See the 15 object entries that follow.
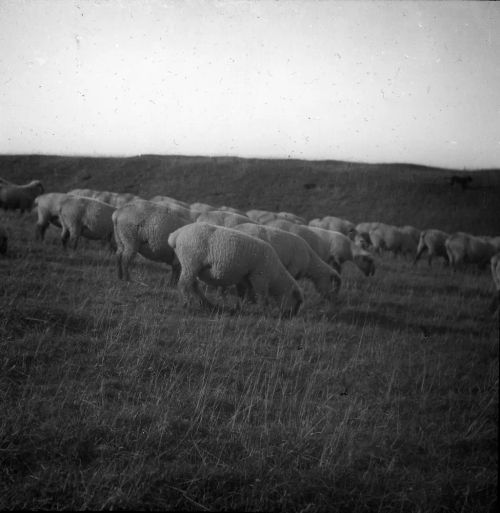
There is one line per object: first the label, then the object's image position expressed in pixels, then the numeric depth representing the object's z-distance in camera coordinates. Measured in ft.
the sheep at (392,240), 70.85
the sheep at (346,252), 44.65
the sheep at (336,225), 76.23
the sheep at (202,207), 62.34
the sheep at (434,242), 57.41
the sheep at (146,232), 32.30
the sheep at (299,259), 31.73
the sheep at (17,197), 65.72
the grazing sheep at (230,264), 25.86
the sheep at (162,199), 63.26
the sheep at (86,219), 40.65
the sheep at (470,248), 38.14
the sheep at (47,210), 44.80
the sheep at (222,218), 38.01
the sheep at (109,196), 70.10
